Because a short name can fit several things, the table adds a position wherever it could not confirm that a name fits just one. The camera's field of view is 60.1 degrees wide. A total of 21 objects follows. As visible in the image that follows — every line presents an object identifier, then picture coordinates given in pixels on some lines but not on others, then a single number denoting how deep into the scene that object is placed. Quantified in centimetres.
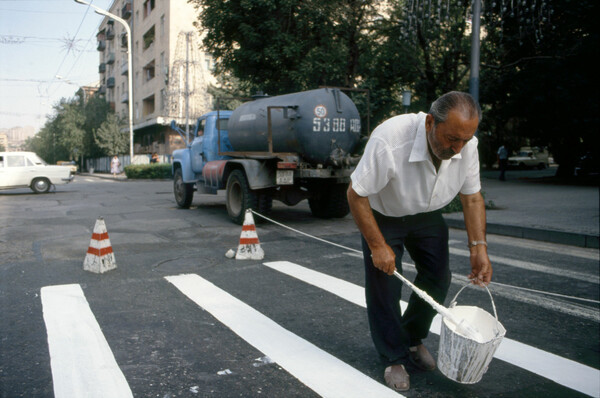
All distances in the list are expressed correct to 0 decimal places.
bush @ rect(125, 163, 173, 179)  3189
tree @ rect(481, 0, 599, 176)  1948
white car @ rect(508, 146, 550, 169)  4266
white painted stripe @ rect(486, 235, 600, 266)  751
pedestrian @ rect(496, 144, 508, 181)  2564
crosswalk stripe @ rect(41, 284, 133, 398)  303
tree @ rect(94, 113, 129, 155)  4603
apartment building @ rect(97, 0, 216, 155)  3838
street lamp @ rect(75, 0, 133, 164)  2516
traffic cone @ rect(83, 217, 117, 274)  609
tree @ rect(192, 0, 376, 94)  1620
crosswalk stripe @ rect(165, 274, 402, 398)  303
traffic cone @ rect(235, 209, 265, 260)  691
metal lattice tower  3800
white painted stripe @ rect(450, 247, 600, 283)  600
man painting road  268
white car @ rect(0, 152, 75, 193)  1991
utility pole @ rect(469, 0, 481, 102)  1100
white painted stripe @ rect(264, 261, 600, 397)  315
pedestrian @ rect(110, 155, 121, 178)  3769
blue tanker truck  967
